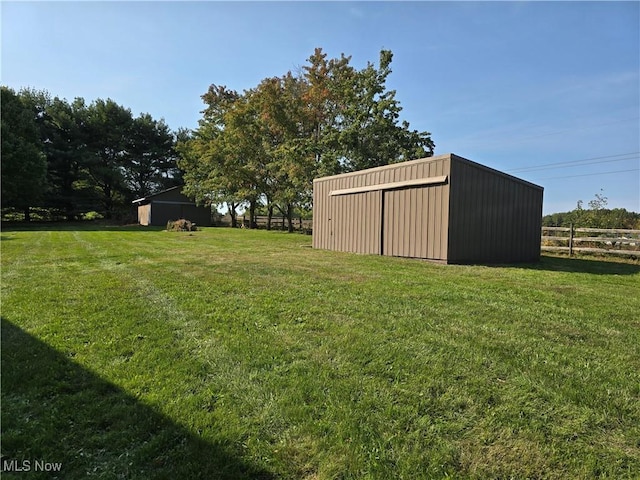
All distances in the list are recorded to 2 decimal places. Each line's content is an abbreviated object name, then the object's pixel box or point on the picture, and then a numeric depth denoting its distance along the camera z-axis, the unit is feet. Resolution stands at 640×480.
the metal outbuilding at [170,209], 101.71
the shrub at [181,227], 70.32
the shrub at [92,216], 116.55
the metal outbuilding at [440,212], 28.71
